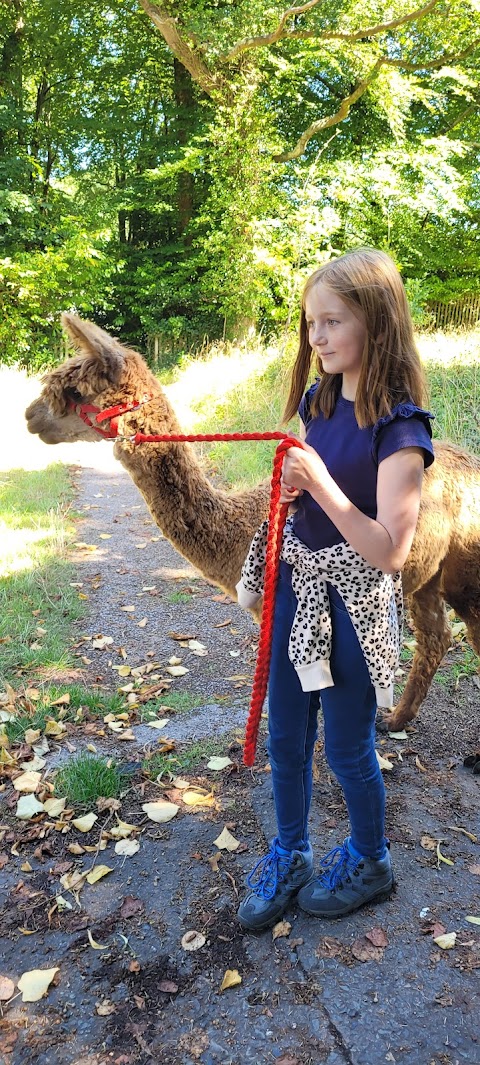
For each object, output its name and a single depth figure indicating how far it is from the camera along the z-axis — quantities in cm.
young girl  160
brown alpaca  267
